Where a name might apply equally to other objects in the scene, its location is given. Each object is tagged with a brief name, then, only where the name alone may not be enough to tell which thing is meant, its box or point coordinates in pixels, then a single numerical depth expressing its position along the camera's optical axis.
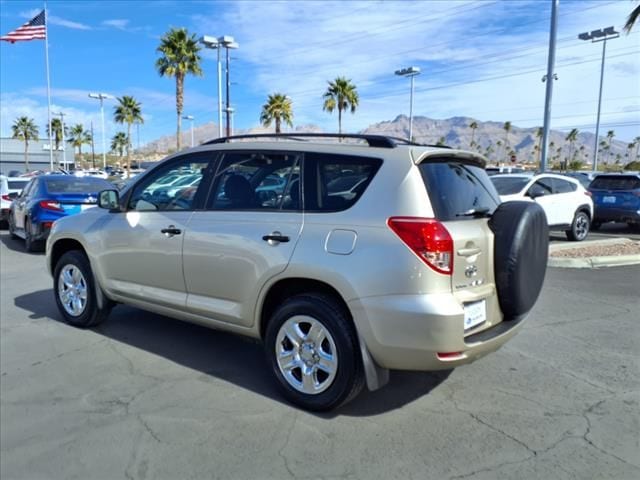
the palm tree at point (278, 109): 44.44
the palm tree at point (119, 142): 98.45
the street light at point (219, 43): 24.39
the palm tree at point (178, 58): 34.59
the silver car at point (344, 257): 3.07
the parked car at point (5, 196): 13.02
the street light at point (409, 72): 34.31
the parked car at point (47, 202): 9.34
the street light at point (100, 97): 47.00
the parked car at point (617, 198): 12.95
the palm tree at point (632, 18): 15.48
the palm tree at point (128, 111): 57.81
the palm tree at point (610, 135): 101.18
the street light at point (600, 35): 26.20
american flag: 26.41
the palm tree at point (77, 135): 90.74
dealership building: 76.38
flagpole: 28.64
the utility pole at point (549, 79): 15.15
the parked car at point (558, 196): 11.16
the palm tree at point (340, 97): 44.62
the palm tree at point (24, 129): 73.63
